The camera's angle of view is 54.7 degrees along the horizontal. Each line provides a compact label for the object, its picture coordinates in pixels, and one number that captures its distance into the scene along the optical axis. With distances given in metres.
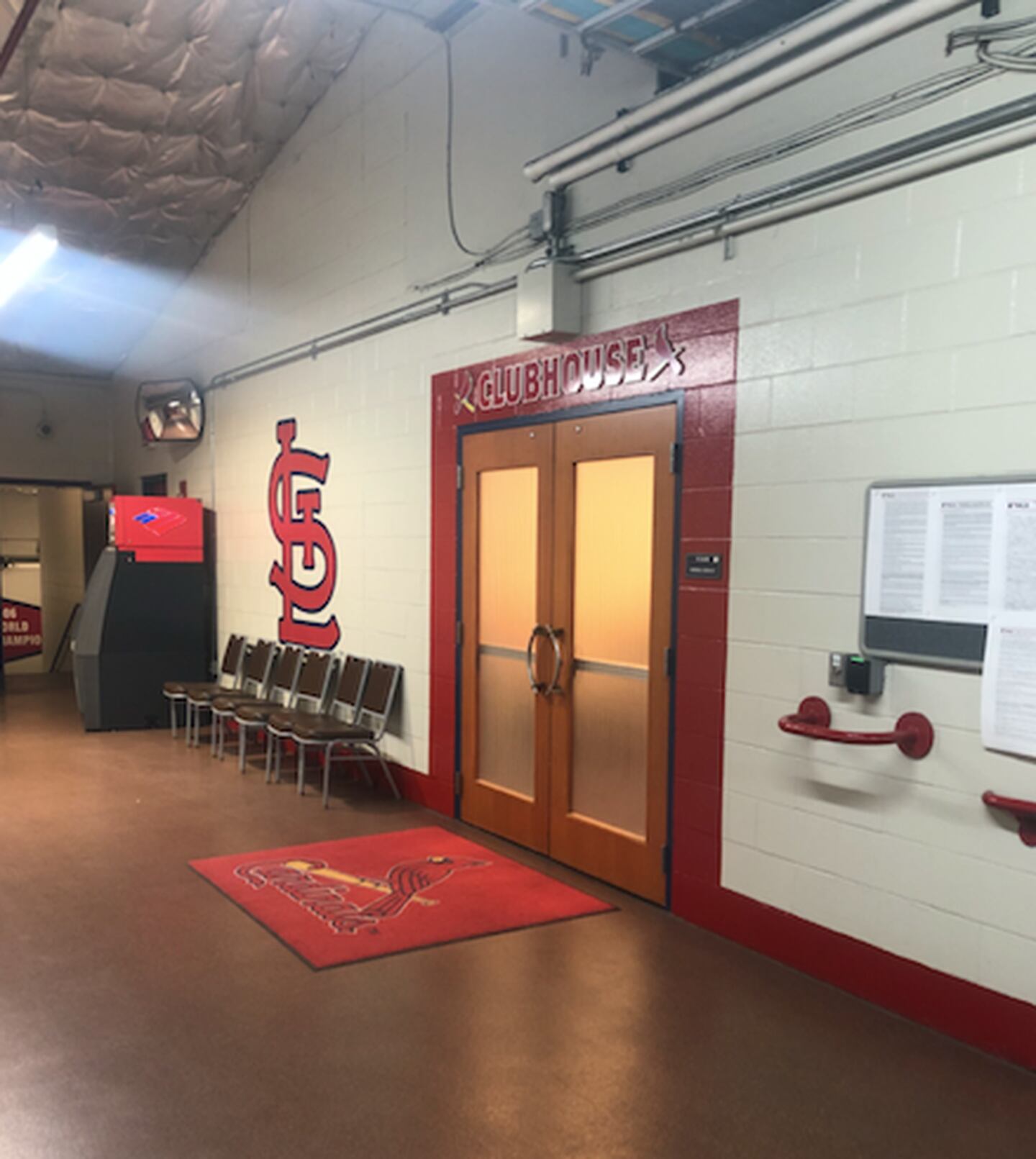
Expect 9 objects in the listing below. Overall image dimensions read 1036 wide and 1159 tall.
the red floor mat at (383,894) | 3.77
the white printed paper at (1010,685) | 2.79
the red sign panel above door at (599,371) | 3.83
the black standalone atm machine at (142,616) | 7.77
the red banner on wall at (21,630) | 10.91
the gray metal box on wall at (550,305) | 4.34
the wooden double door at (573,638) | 4.11
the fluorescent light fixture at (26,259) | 6.00
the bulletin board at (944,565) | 2.83
